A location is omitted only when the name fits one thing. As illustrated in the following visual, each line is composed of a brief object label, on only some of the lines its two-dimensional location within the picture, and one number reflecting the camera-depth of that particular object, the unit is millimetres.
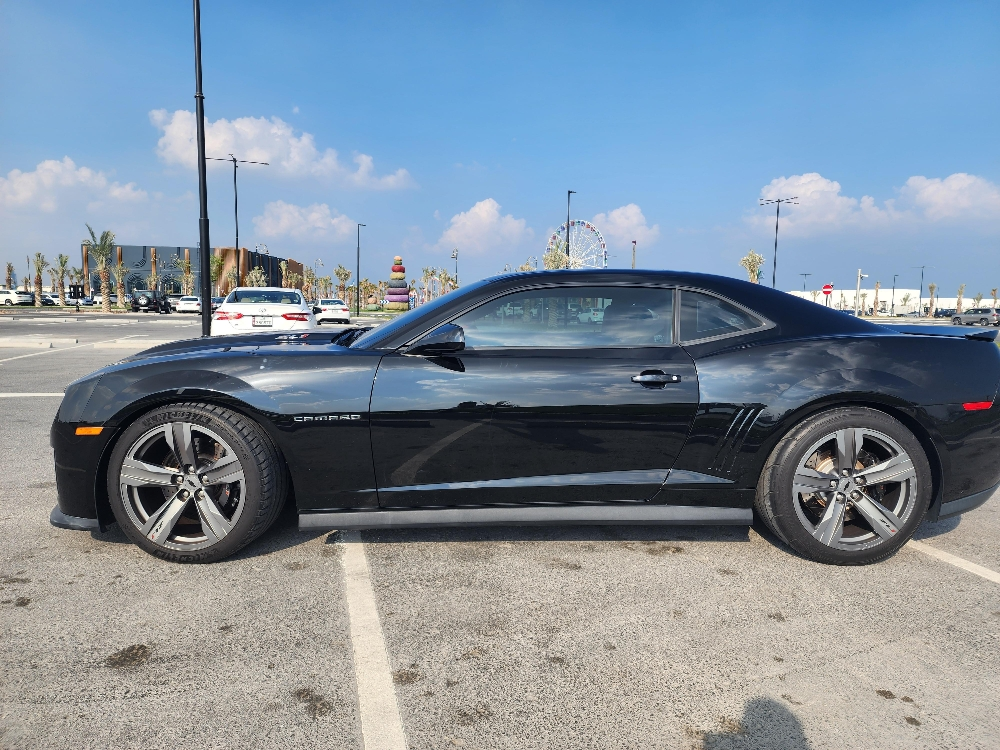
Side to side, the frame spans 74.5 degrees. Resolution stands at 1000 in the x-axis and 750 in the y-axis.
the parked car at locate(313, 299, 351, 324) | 37606
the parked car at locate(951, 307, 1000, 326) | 50031
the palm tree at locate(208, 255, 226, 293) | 75300
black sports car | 2936
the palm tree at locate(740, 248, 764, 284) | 80000
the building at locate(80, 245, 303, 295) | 91750
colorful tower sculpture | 69562
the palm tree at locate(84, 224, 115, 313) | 52562
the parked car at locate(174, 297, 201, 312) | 50119
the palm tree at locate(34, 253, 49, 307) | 77519
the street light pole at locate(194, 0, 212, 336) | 11219
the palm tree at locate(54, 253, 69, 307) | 69588
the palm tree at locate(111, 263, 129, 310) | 54266
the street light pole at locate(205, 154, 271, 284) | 37812
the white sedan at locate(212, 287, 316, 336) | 11938
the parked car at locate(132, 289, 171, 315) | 53125
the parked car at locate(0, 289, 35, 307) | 58812
